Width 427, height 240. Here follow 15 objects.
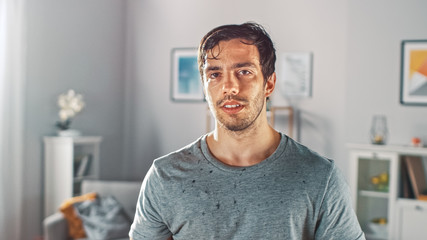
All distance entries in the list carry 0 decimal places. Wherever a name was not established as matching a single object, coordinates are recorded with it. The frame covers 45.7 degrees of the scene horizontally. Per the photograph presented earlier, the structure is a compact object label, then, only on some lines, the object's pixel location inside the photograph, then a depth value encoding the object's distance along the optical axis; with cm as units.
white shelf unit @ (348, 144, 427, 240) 398
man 114
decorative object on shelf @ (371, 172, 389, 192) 416
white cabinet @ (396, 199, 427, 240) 395
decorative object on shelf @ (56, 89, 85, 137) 430
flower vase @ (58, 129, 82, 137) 425
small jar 436
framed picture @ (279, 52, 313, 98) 488
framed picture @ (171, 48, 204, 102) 531
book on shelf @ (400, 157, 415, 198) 409
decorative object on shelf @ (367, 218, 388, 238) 420
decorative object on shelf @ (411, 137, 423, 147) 413
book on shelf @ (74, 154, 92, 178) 432
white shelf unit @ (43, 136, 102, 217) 419
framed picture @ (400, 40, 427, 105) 435
